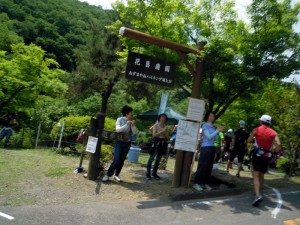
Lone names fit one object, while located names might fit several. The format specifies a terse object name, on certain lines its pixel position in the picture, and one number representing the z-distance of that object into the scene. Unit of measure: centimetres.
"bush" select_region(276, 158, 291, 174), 985
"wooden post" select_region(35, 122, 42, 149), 1112
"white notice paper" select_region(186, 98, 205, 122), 564
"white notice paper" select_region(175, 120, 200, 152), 566
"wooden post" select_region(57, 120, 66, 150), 987
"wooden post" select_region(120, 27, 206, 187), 566
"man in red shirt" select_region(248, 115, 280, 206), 522
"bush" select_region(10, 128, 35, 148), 1211
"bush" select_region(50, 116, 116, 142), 1019
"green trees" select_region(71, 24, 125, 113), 1652
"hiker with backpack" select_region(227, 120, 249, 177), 756
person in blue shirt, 557
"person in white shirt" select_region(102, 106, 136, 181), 572
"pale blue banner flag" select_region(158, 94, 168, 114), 1312
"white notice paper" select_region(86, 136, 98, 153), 573
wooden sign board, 538
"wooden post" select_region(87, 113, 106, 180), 576
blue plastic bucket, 896
